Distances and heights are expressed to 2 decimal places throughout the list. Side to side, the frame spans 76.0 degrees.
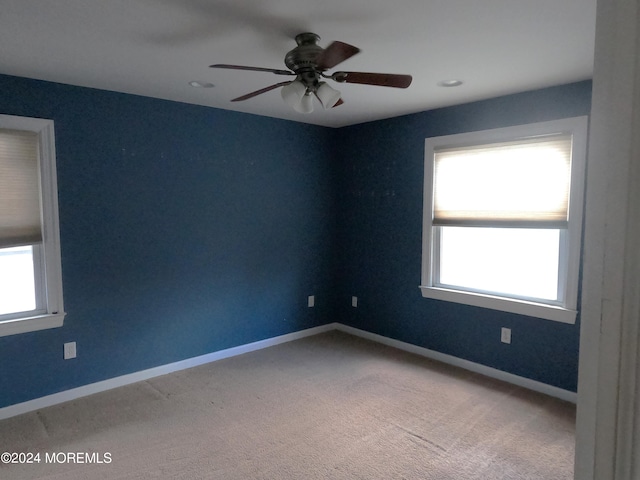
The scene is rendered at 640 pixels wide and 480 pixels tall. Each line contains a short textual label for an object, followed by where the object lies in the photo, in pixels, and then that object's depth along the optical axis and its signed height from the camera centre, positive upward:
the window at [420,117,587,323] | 3.08 -0.05
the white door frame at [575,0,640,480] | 0.48 -0.05
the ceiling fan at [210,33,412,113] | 2.12 +0.70
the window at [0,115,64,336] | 2.82 -0.14
